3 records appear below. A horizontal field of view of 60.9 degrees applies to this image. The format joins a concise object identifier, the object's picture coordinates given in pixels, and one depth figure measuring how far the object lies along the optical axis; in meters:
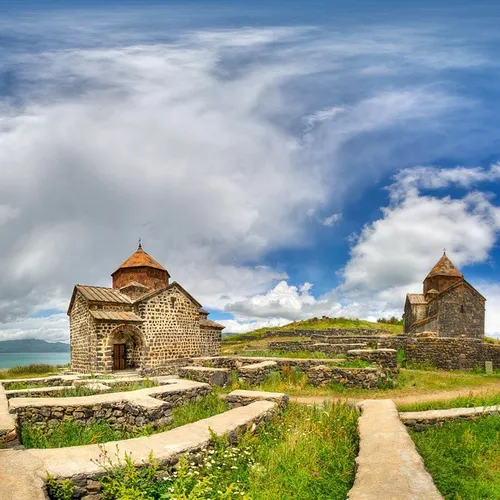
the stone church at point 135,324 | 21.88
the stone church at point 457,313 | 30.39
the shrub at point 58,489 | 4.50
